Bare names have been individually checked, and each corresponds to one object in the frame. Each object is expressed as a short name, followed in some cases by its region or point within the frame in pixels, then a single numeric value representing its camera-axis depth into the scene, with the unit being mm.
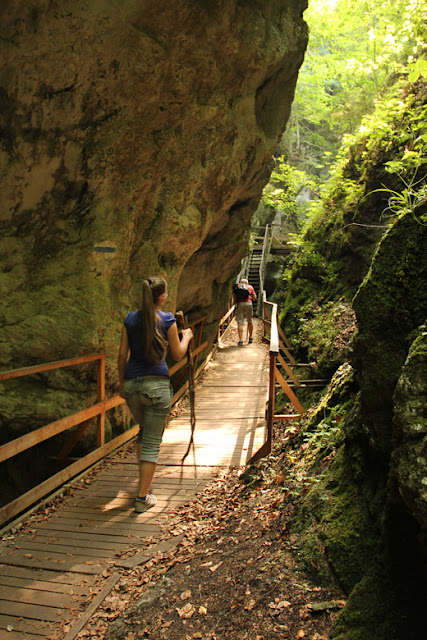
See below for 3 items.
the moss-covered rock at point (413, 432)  1896
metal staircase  22391
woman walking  3869
